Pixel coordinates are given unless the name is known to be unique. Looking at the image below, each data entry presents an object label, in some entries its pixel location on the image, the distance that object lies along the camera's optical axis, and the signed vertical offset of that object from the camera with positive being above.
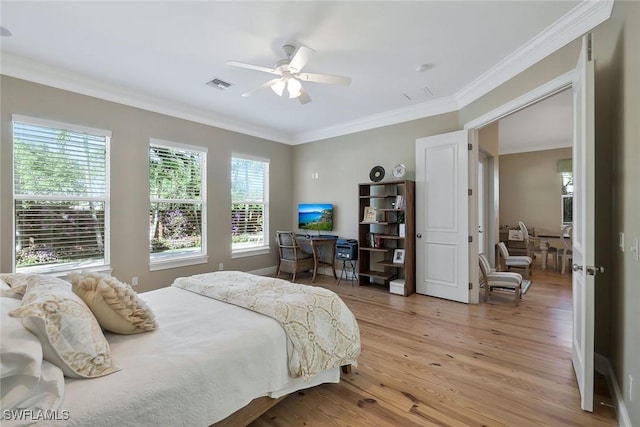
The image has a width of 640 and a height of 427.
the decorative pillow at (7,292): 1.45 -0.40
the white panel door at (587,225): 1.77 -0.09
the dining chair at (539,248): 6.07 -0.80
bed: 1.06 -0.69
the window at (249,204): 5.15 +0.18
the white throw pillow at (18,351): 0.94 -0.47
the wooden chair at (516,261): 5.24 -0.92
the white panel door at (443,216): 3.85 -0.06
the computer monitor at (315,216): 5.45 -0.06
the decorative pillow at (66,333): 1.11 -0.49
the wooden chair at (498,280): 3.79 -0.93
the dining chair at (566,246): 5.59 -0.68
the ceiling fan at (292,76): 2.52 +1.32
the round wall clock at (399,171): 4.54 +0.67
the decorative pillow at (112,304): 1.47 -0.47
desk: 5.09 -0.70
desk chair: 4.97 -0.78
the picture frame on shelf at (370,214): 4.72 -0.02
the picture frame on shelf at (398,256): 4.42 -0.69
